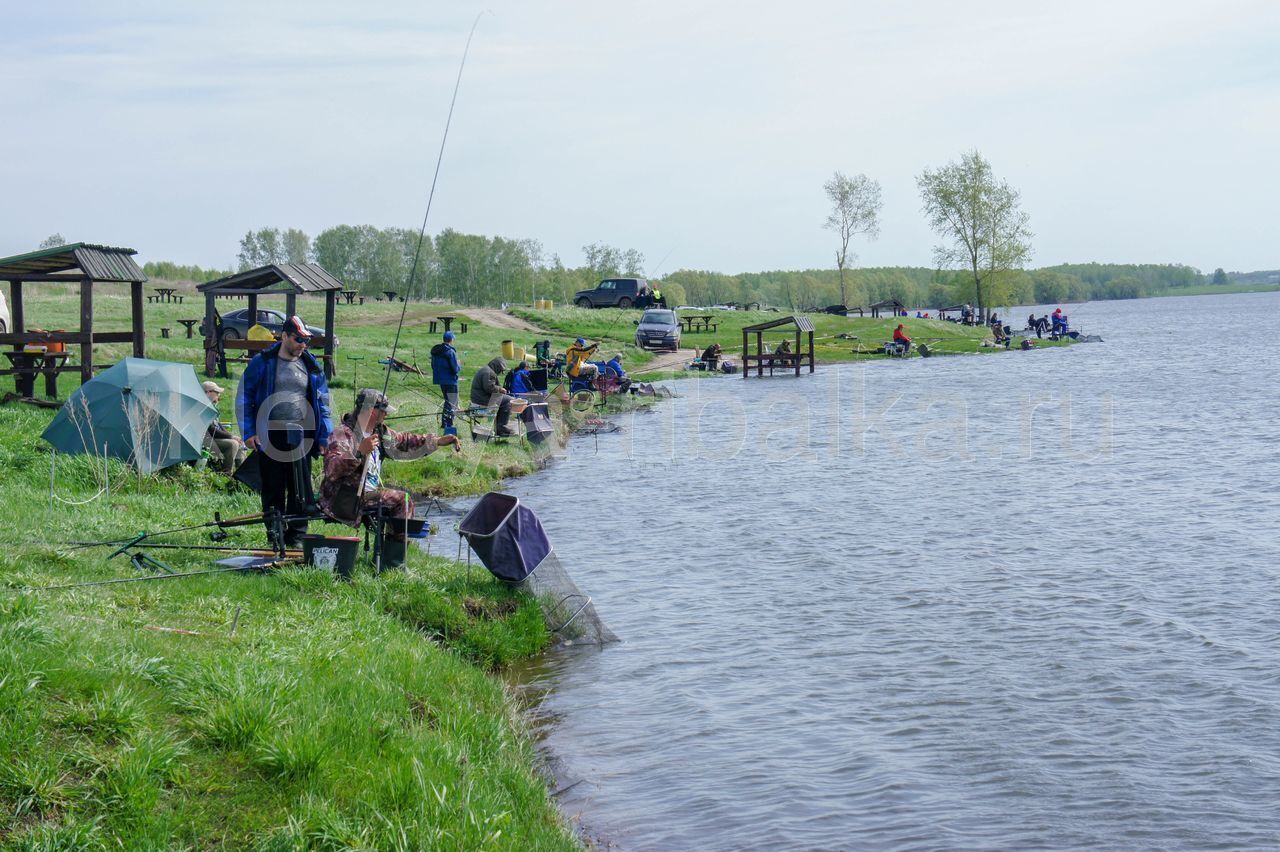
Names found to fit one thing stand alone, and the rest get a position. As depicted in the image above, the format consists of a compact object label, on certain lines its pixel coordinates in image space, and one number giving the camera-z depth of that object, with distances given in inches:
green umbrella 496.4
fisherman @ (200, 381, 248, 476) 545.3
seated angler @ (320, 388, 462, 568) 343.9
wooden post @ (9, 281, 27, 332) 727.7
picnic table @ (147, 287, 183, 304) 2101.4
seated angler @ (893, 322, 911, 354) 2095.0
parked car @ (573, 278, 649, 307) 2359.7
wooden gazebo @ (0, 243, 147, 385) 668.1
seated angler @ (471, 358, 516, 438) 791.1
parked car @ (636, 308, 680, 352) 1822.1
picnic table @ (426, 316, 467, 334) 1557.0
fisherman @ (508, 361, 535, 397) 880.9
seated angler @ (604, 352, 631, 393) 1106.7
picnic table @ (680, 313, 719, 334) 2370.8
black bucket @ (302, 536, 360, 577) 343.3
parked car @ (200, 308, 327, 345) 1328.7
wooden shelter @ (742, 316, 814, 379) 1587.1
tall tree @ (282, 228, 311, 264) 4271.7
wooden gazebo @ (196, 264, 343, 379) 856.9
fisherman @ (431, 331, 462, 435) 782.5
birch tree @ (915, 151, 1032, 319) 3181.6
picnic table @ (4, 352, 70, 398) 676.7
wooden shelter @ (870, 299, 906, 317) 3140.7
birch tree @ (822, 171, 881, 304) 3627.0
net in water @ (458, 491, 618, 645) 366.9
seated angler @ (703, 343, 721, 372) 1688.0
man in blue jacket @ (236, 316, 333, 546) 359.3
